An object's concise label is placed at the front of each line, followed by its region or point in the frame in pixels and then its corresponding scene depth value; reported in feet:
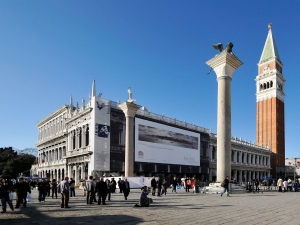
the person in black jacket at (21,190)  46.57
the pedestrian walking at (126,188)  59.11
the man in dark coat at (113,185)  71.51
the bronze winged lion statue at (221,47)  71.82
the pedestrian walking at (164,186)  74.48
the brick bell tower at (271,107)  273.54
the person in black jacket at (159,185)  69.53
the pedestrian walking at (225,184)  64.49
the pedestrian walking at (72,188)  67.90
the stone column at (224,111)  69.82
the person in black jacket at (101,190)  49.32
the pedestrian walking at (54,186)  69.72
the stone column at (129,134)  96.12
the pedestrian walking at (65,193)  44.68
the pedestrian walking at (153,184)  71.51
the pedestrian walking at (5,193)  40.42
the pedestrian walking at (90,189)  50.00
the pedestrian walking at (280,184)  92.05
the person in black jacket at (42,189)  57.88
